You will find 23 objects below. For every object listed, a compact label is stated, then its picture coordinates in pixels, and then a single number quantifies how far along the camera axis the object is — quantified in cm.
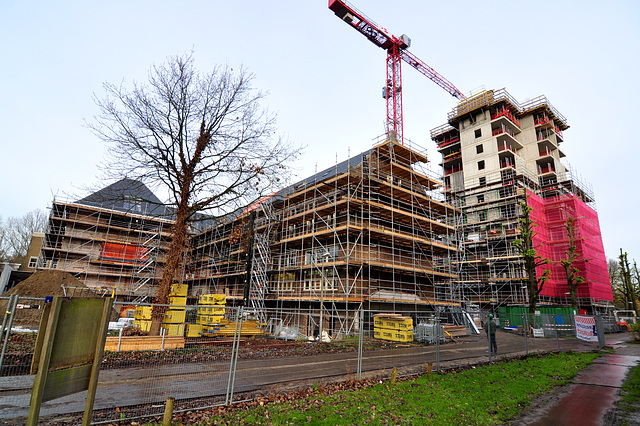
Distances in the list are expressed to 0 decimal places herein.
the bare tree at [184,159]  1526
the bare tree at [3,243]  4697
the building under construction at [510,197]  3556
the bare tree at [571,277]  2866
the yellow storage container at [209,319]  1614
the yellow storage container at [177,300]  1626
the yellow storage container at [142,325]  1784
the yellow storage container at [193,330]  1531
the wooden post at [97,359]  296
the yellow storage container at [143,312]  1751
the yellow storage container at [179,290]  1628
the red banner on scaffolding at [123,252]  3679
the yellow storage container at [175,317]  1354
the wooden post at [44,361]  253
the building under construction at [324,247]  2233
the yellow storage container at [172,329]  1328
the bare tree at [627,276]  3472
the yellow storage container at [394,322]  1786
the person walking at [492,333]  1287
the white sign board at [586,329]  1923
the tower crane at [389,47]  4286
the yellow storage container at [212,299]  2040
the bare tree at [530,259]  2530
